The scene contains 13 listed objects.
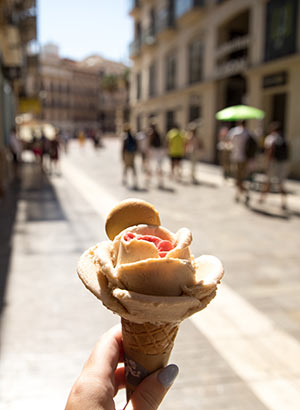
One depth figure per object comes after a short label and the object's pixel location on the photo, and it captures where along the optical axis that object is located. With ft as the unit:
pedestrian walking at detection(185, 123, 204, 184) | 44.62
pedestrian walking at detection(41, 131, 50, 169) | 56.75
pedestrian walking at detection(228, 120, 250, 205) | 30.58
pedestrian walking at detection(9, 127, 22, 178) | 48.30
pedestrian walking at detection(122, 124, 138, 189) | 40.60
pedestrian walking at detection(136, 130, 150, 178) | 45.57
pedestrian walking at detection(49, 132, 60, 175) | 54.44
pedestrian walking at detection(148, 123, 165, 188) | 43.62
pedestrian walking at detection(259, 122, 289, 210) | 28.40
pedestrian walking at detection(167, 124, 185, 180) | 46.01
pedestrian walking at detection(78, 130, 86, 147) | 119.11
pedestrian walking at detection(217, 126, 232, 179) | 42.28
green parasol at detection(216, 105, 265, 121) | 34.20
